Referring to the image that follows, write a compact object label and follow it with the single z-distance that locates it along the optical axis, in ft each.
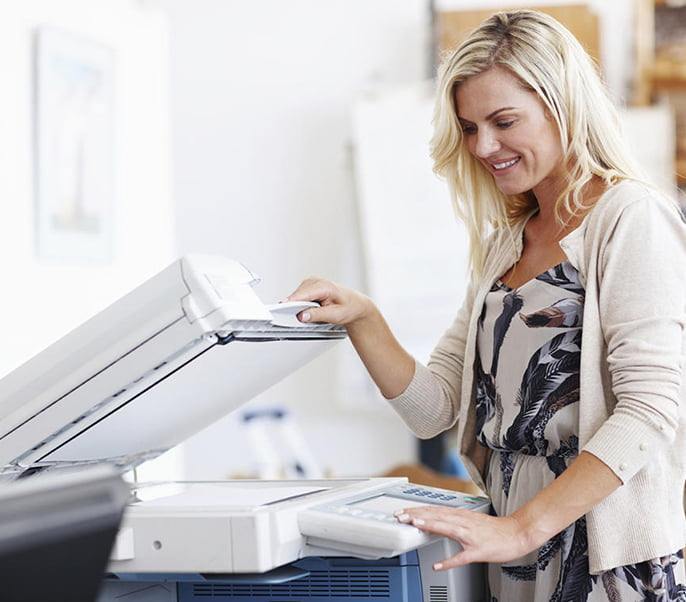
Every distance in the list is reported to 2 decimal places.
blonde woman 7.05
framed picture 12.65
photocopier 6.67
